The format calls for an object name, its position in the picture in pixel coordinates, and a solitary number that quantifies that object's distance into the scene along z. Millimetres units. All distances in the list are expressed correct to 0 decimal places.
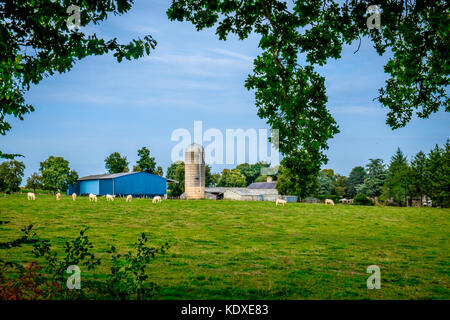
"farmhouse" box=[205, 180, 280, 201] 97250
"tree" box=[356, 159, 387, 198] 103000
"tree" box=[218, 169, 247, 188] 132000
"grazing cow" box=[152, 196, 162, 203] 49803
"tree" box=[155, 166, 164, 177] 124350
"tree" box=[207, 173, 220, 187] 140000
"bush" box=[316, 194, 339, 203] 90550
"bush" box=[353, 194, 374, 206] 75662
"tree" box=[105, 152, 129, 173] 116000
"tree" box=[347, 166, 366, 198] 156625
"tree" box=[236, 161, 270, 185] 151500
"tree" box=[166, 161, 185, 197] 104812
